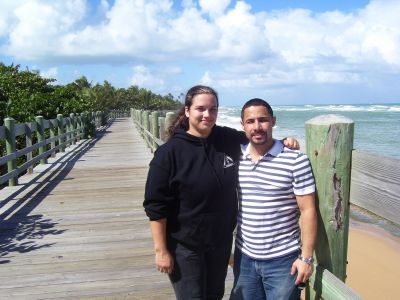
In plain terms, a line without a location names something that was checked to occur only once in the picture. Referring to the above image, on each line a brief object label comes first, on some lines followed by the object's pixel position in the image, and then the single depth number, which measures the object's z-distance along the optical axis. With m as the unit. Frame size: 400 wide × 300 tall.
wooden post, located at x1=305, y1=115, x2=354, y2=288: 2.19
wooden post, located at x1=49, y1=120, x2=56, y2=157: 12.12
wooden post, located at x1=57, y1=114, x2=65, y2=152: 13.97
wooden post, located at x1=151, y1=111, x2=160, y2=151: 9.92
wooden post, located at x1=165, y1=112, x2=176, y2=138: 6.25
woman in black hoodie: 2.50
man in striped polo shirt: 2.28
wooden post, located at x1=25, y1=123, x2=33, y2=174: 9.27
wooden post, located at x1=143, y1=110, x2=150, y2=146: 14.06
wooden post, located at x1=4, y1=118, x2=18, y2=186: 7.88
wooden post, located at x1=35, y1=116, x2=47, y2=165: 10.59
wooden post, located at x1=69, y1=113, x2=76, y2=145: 16.47
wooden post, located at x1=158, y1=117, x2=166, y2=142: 7.92
